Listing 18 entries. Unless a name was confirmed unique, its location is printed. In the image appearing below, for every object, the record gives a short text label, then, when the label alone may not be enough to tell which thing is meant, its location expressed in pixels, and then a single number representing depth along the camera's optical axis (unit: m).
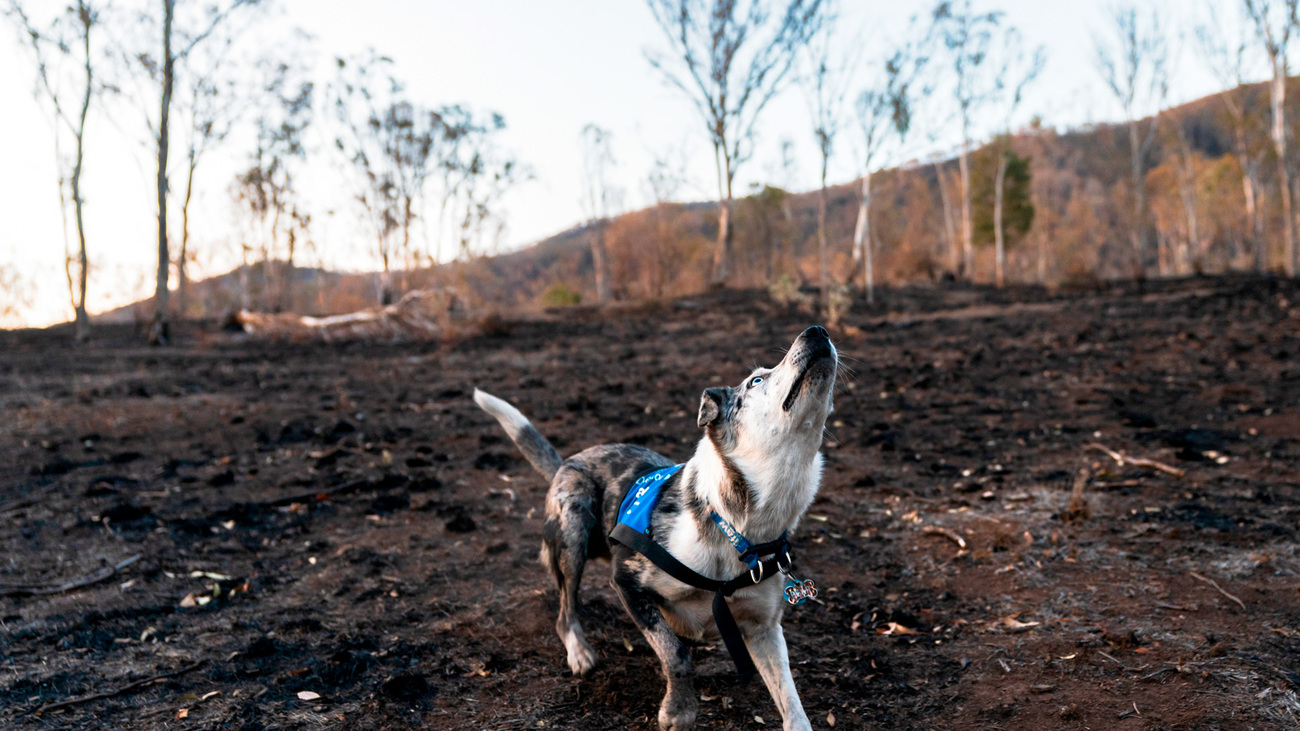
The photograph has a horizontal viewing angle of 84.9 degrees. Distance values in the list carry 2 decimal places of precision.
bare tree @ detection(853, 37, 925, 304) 24.11
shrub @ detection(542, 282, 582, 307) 37.83
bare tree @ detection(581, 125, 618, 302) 45.47
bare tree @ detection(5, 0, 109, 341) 18.72
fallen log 18.95
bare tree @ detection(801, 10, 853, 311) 23.58
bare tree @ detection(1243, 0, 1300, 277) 22.38
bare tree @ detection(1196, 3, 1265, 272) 27.09
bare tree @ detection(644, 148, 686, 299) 32.85
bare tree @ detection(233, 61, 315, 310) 33.97
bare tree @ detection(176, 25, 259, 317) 23.47
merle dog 2.60
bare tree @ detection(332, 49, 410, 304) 33.84
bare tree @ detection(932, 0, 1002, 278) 26.77
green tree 40.44
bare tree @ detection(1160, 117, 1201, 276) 45.18
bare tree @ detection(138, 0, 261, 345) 18.09
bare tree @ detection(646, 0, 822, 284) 24.52
